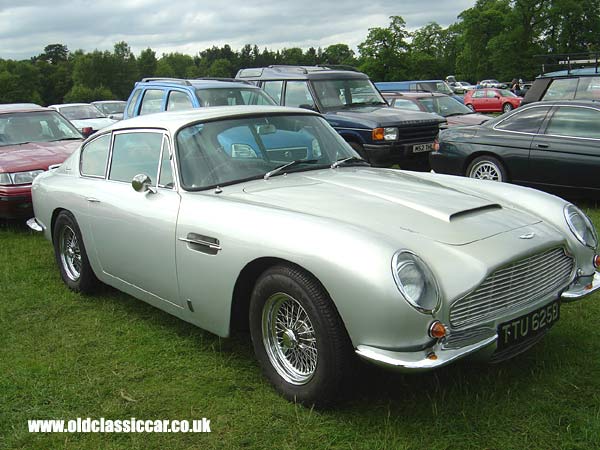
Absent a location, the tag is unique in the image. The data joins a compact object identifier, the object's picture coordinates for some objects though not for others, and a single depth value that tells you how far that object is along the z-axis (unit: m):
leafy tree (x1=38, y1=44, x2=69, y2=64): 111.56
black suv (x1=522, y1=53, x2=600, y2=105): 9.76
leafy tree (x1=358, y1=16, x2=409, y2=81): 72.19
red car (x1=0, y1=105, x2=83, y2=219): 7.24
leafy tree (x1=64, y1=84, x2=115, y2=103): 74.49
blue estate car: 8.35
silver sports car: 2.73
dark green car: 7.46
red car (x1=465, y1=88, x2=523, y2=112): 31.58
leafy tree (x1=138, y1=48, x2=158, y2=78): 99.50
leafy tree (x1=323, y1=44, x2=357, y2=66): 124.44
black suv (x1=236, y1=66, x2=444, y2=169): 9.39
